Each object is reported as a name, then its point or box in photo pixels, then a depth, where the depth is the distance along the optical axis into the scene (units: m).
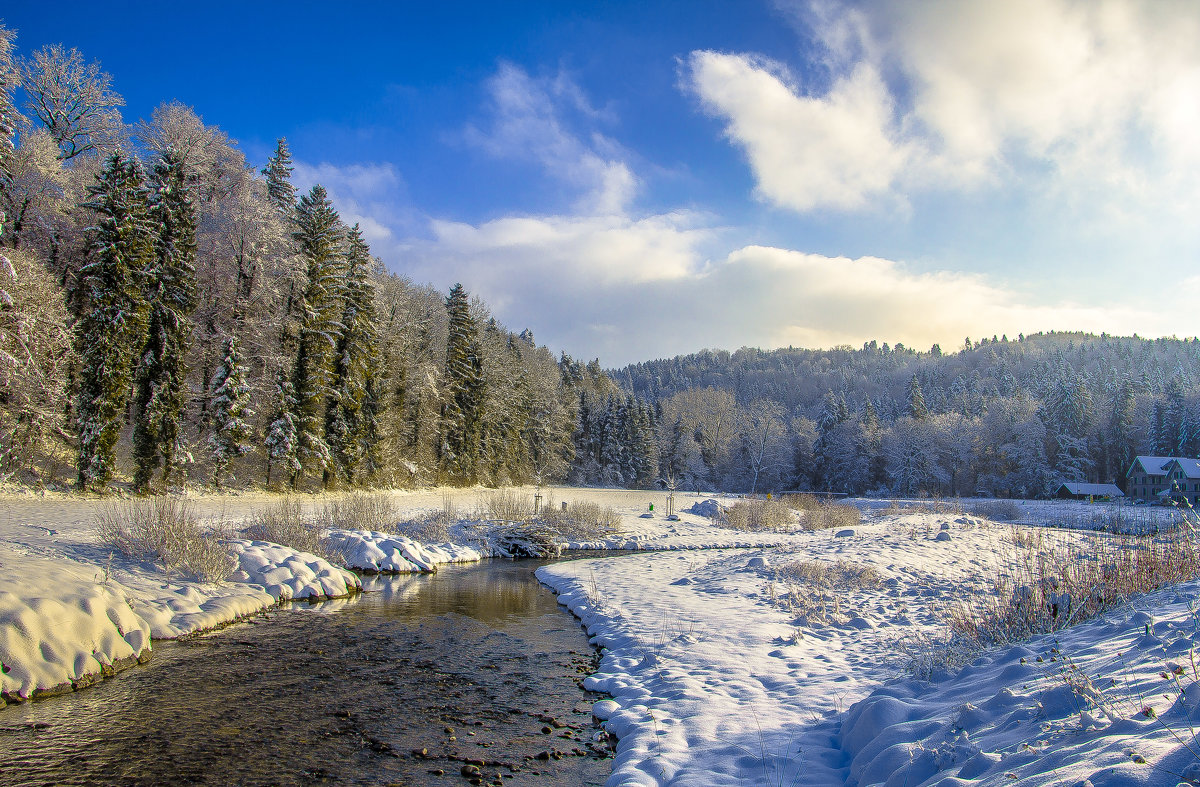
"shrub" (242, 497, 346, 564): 17.62
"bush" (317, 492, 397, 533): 21.78
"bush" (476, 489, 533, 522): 26.80
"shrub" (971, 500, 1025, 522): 41.00
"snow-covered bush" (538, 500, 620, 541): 27.88
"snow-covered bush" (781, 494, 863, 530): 33.69
